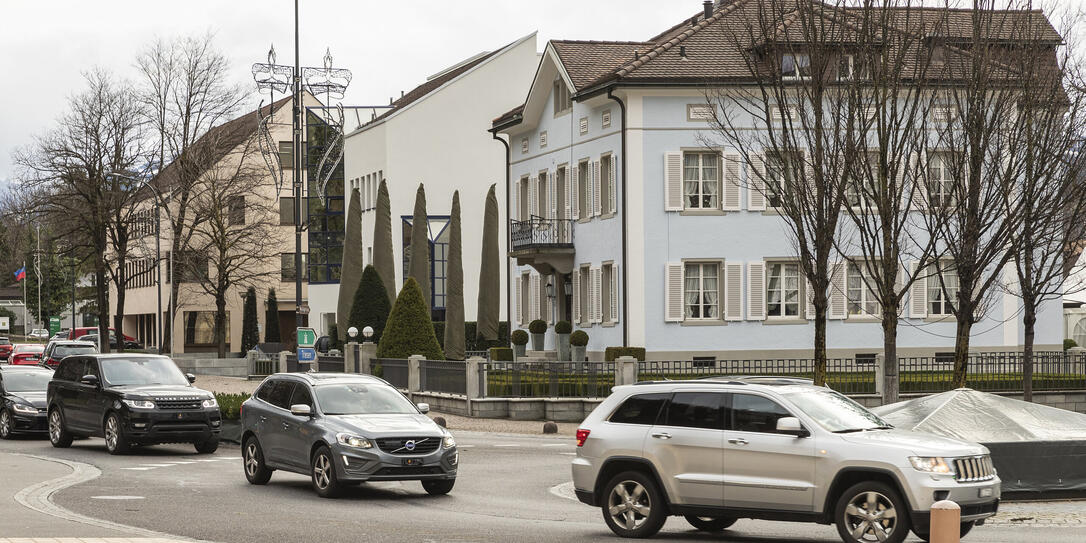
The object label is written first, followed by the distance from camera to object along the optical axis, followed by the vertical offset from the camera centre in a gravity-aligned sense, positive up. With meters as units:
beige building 85.75 +2.82
